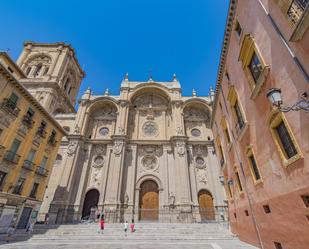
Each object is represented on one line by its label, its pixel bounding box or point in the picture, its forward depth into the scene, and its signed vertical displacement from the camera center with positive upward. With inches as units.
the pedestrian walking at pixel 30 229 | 572.7 -33.7
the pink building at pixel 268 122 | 221.9 +153.9
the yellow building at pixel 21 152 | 560.7 +225.9
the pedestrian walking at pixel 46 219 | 747.0 -4.4
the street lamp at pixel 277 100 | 179.5 +113.3
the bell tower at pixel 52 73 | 1184.2 +1073.3
